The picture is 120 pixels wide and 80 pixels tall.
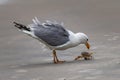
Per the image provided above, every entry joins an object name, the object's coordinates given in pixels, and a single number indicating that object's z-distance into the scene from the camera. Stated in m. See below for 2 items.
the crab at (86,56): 18.20
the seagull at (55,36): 18.09
